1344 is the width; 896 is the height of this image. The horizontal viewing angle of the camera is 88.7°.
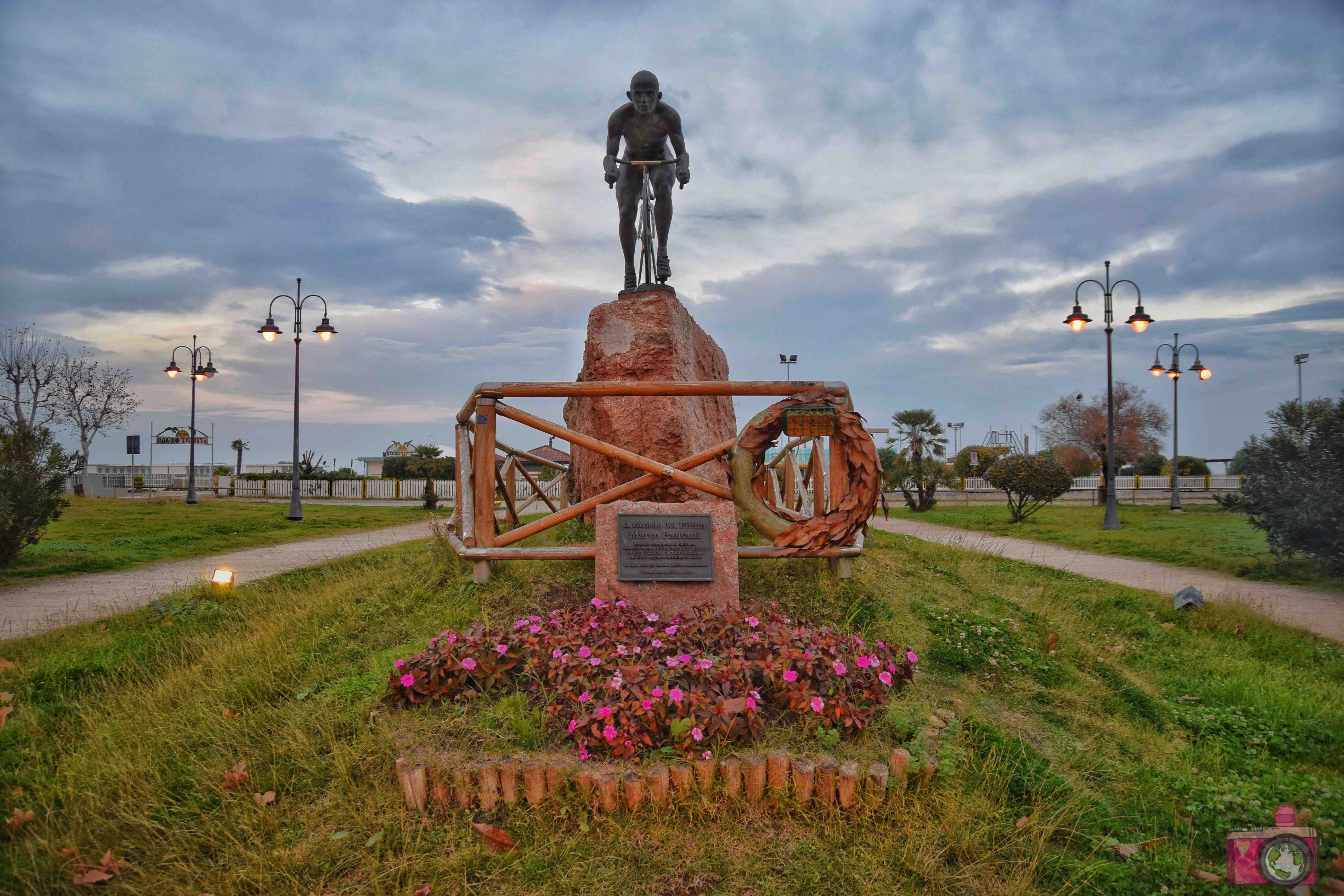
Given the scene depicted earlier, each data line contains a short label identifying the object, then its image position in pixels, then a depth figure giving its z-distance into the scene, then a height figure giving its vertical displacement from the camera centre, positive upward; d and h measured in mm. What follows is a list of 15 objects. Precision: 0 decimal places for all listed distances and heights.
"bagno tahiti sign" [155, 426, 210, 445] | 40594 +1559
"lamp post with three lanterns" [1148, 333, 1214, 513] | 21250 +3210
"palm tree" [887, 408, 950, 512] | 21359 +191
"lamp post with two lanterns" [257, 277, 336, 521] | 17672 +3520
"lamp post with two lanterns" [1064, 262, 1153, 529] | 14758 +1561
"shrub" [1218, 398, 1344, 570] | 7734 -141
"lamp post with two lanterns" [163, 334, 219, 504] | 24597 +3348
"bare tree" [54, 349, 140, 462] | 29172 +2751
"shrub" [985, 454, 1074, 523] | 15594 -203
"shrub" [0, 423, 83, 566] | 8672 -273
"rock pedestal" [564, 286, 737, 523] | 5910 +575
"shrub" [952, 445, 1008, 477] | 29594 +321
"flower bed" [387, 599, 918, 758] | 2943 -993
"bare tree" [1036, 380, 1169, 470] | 35438 +2439
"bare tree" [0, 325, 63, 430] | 25219 +3325
